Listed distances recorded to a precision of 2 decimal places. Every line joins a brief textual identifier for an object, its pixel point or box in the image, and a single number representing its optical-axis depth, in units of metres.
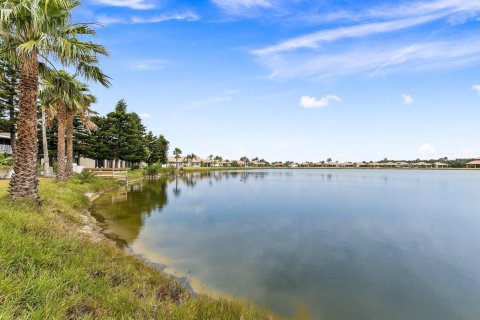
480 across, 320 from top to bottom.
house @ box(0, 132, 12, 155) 39.93
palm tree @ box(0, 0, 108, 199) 10.82
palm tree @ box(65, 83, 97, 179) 26.14
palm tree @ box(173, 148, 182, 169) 127.49
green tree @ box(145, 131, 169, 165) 74.50
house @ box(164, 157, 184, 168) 139.15
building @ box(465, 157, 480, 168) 169.35
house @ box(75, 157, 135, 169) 55.14
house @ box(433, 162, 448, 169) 194.09
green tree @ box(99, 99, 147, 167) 47.09
